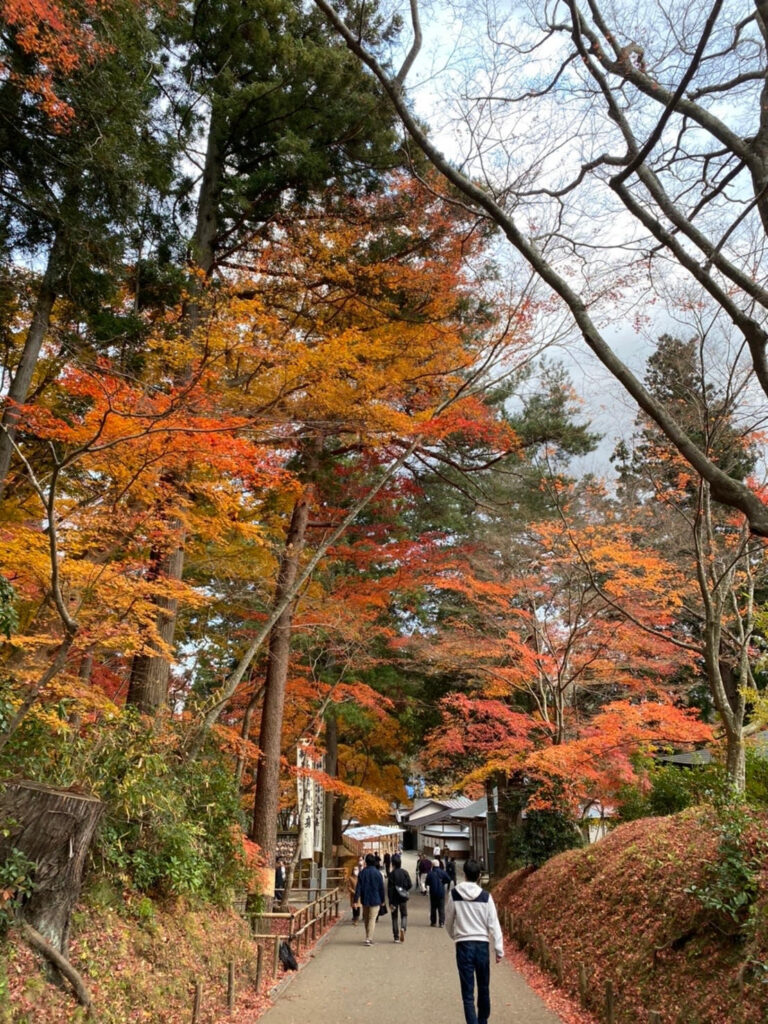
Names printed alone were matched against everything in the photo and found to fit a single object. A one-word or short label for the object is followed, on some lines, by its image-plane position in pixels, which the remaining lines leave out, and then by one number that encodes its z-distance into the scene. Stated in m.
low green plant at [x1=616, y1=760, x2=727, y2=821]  11.20
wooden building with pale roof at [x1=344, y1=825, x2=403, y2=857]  24.38
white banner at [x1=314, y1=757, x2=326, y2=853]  16.86
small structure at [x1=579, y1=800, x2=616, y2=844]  15.27
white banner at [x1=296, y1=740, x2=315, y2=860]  14.55
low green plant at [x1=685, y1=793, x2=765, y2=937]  5.59
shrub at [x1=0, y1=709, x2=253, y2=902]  6.43
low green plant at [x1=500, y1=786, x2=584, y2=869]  14.61
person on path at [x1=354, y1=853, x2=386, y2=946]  12.55
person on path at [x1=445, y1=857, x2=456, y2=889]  22.73
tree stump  5.03
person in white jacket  5.79
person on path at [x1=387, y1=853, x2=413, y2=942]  12.88
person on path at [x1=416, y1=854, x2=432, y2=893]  25.98
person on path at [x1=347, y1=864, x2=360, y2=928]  15.27
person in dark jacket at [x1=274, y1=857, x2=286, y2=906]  23.31
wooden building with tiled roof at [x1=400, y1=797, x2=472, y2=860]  37.83
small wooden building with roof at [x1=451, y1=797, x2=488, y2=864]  31.19
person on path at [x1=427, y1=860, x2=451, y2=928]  14.58
